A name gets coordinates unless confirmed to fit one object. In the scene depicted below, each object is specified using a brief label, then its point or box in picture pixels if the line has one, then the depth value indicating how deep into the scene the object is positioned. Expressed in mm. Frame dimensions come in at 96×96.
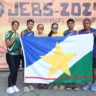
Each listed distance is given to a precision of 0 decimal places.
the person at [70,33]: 3272
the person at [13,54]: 3115
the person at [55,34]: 3250
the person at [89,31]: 3254
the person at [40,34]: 3258
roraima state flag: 3224
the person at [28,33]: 3269
